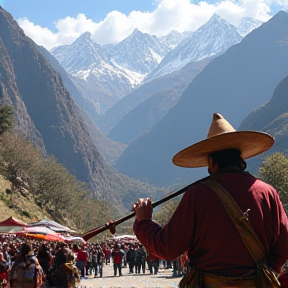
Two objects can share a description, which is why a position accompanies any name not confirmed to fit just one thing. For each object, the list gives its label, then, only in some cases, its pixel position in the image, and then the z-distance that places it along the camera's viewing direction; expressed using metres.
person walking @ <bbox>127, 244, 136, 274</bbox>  30.71
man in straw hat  3.19
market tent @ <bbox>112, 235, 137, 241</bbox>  49.38
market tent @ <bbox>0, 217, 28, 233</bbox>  23.77
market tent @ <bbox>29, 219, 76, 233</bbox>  27.80
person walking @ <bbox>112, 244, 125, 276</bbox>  27.53
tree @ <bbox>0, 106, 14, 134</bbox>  64.44
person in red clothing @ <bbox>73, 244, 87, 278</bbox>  22.47
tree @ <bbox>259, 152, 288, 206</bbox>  50.86
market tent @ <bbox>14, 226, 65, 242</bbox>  23.26
